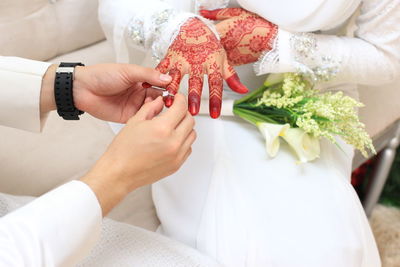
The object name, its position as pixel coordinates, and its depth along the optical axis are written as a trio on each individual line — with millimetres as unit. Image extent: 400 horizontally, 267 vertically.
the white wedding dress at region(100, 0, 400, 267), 869
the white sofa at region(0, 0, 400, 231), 1086
